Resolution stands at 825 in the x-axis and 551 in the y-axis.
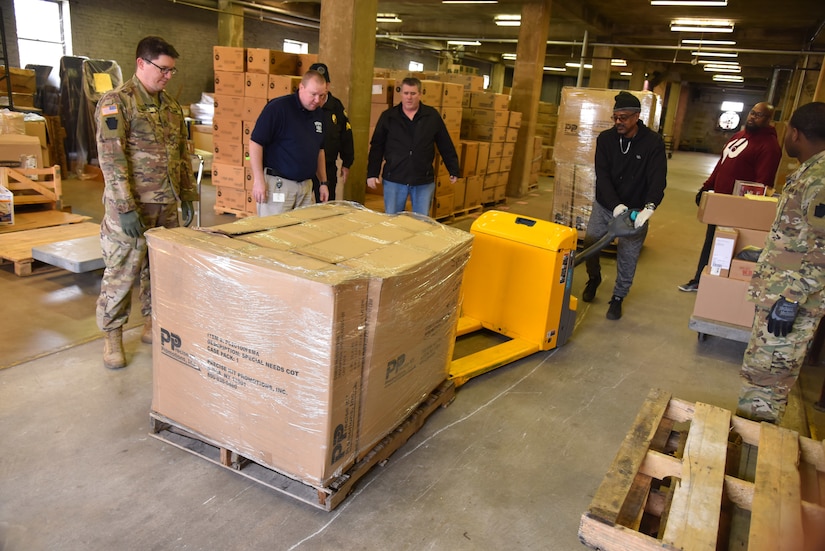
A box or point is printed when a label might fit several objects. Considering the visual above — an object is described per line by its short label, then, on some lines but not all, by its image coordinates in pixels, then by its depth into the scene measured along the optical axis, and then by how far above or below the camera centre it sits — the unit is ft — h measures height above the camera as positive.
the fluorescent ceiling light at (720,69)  67.87 +8.12
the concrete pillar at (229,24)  45.62 +5.33
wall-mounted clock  99.30 +3.27
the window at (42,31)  37.29 +2.84
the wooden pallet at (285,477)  7.59 -5.02
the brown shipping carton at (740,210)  14.01 -1.66
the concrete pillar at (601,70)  47.22 +4.57
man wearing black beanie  14.82 -1.21
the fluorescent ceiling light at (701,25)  40.96 +7.80
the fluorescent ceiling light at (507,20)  47.31 +7.99
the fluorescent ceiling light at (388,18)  52.60 +8.01
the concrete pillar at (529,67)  34.65 +3.13
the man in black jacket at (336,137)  15.62 -0.92
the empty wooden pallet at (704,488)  5.71 -3.78
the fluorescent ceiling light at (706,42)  47.31 +7.68
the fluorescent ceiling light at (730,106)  100.01 +5.54
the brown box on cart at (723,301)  13.91 -3.80
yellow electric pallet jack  12.19 -3.59
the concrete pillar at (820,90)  23.77 +2.37
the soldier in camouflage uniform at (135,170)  10.09 -1.52
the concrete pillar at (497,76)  78.76 +5.54
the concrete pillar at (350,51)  18.76 +1.68
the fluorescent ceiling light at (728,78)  80.94 +8.44
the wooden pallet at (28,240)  15.35 -4.62
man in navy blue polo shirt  12.72 -1.07
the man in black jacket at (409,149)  17.20 -1.14
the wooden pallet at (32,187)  18.61 -3.63
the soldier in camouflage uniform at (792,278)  8.73 -2.01
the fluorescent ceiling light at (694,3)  32.76 +7.44
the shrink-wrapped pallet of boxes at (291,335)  6.96 -2.93
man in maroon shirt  17.26 -0.39
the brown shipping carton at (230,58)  22.00 +1.29
